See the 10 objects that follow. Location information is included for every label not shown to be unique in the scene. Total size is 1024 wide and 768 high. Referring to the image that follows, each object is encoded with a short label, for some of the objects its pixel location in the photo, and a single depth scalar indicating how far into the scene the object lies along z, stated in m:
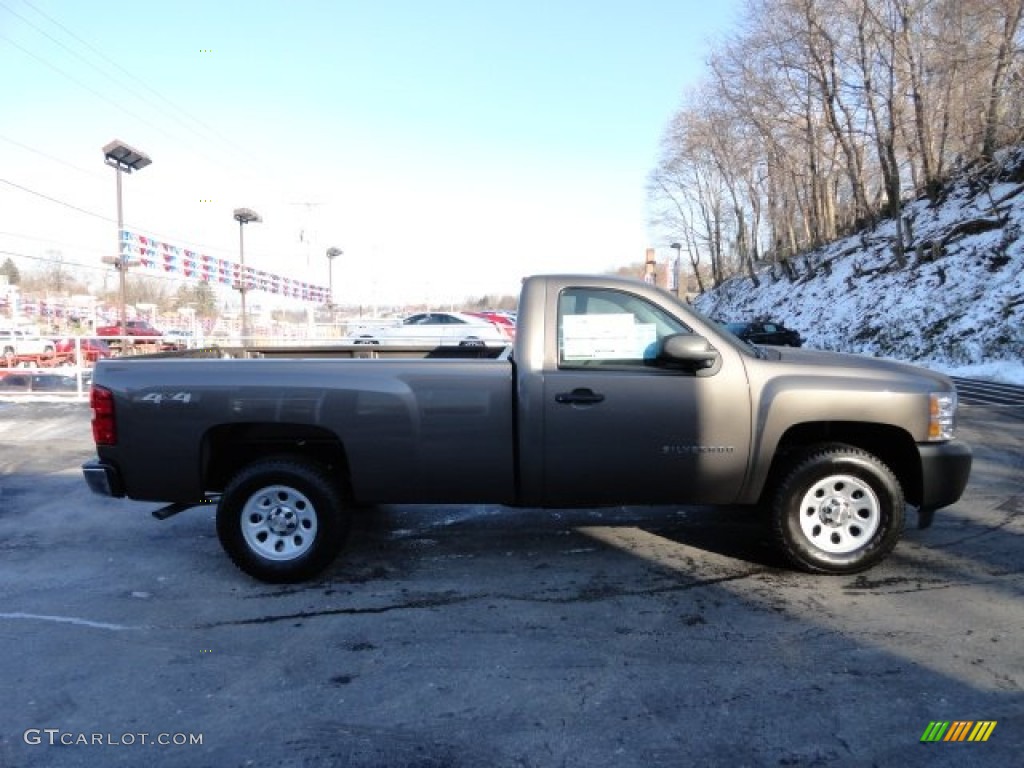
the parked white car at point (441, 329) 20.44
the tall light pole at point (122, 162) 19.67
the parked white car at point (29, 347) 21.75
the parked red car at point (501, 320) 22.15
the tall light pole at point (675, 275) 51.88
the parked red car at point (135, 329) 31.47
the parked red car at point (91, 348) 22.12
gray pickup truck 4.12
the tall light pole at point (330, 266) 44.15
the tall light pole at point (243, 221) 30.52
